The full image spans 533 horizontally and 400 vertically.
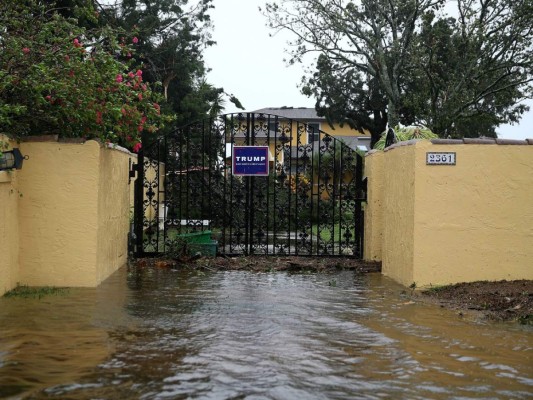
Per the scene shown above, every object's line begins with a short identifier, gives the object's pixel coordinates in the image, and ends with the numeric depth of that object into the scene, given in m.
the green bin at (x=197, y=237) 13.08
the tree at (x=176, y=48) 30.28
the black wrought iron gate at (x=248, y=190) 12.95
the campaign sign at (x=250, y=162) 13.26
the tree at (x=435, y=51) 28.14
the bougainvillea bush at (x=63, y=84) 8.40
